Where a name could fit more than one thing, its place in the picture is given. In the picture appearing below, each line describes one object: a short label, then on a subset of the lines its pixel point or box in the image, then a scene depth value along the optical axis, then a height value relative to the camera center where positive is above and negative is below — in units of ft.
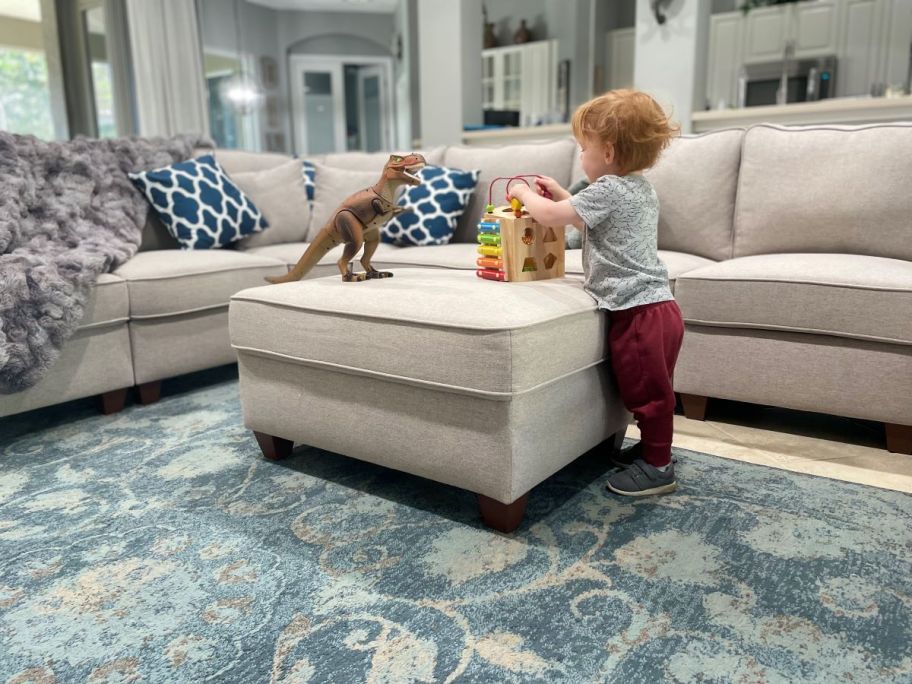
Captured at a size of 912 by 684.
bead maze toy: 5.24 -0.48
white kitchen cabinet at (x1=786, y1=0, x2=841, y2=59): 19.76 +4.28
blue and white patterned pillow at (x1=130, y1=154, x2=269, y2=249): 8.75 -0.16
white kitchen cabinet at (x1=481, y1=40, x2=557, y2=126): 25.61 +3.97
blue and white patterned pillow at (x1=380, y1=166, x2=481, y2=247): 9.07 -0.25
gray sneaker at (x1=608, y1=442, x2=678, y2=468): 5.50 -2.16
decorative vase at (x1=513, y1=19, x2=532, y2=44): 26.23 +5.58
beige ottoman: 4.24 -1.26
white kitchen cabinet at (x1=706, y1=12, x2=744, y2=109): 21.42 +3.84
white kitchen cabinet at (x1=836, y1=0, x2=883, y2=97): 19.26 +3.62
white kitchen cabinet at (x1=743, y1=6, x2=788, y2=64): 20.57 +4.28
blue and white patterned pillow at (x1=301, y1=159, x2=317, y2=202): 10.64 +0.19
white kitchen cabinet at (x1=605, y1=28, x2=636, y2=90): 24.18 +4.40
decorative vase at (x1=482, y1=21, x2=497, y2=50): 27.48 +5.73
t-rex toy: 5.47 -0.22
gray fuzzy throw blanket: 6.15 -0.40
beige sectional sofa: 5.67 -0.92
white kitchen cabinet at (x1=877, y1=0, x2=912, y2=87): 18.85 +3.69
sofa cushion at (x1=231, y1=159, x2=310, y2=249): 9.87 -0.17
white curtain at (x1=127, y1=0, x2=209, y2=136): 19.03 +3.42
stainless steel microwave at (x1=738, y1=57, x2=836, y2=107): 19.58 +2.79
